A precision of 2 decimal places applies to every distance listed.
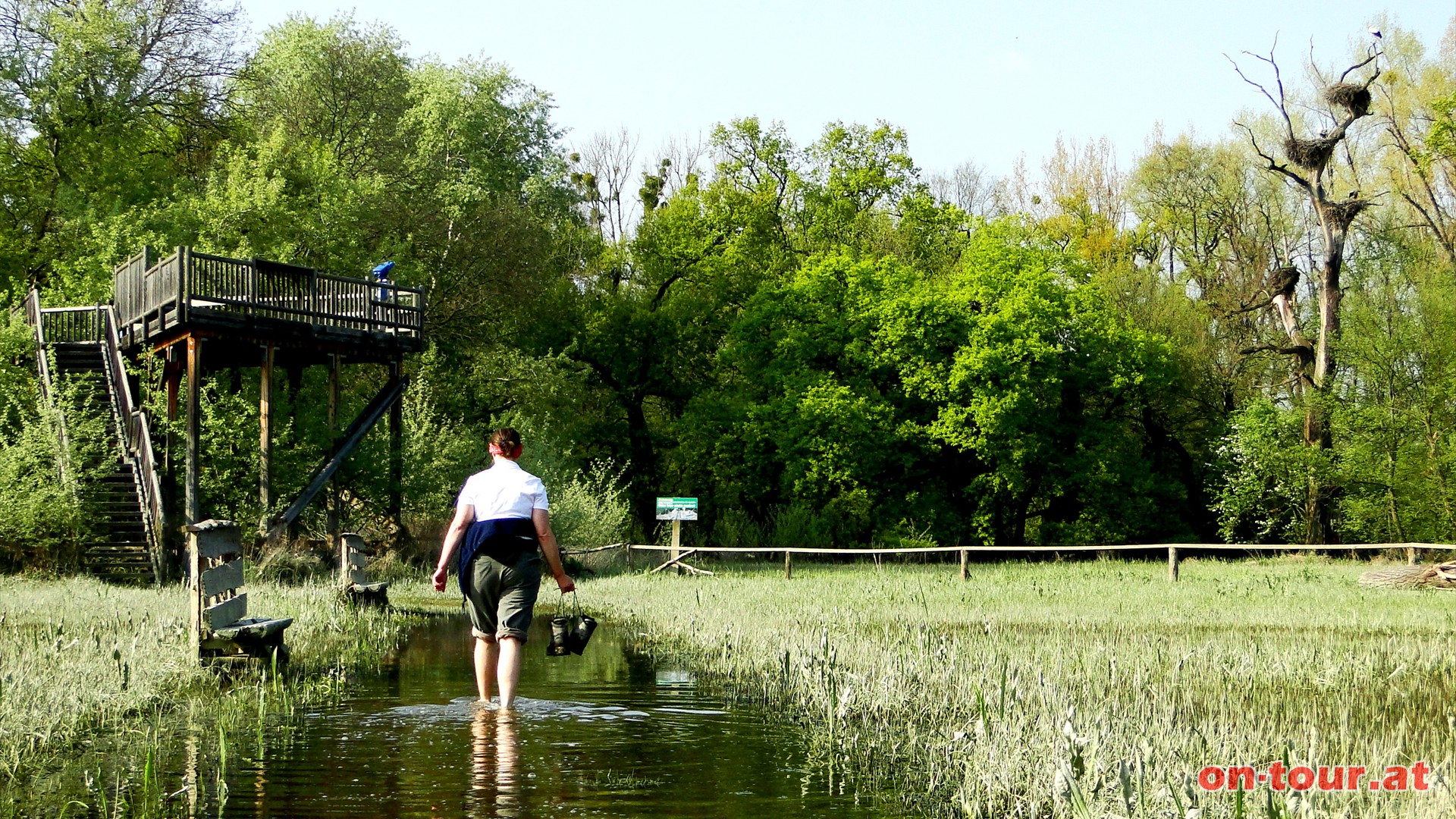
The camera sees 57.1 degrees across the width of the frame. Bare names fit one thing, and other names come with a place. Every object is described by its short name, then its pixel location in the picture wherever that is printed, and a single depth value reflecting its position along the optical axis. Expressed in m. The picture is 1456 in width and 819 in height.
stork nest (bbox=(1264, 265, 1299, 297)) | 40.12
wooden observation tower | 23.56
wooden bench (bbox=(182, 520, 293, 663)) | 11.14
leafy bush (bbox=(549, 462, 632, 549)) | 31.62
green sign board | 28.30
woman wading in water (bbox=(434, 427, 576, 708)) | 9.44
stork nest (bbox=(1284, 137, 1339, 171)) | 38.59
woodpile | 22.80
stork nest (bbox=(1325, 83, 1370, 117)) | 37.94
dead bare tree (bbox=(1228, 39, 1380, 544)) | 38.41
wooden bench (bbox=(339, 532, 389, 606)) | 18.27
